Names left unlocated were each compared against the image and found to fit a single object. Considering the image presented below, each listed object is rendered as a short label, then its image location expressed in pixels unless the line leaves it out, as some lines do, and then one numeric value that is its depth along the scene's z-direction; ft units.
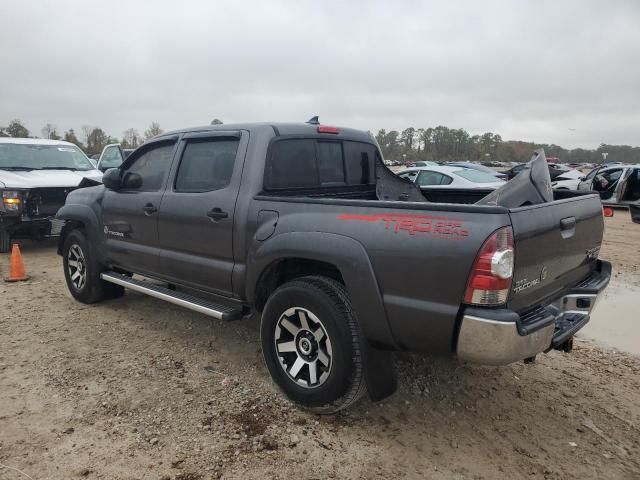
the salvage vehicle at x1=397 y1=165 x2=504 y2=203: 36.17
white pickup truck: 26.14
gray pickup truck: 8.46
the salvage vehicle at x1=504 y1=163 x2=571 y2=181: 55.62
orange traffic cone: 21.79
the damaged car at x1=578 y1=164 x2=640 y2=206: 48.73
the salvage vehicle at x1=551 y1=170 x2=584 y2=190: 54.96
